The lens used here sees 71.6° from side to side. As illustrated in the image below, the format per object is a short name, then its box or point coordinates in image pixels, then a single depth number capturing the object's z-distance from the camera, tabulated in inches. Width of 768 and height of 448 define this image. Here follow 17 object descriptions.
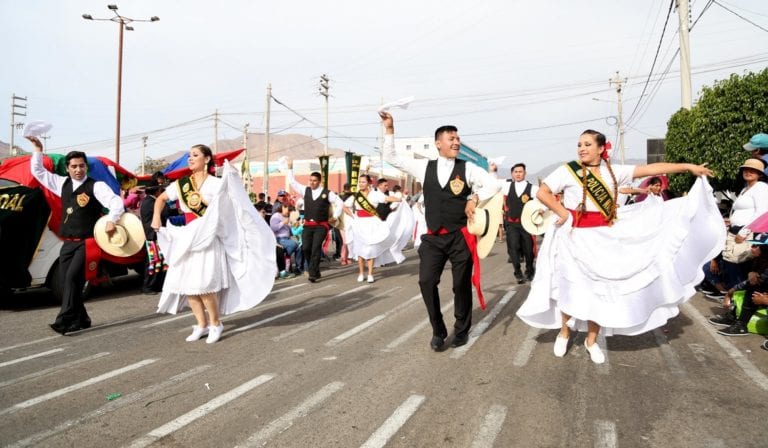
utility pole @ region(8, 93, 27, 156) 2041.1
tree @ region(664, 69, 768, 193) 444.1
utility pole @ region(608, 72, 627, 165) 1820.9
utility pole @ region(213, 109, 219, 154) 1696.6
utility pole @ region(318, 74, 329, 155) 1627.7
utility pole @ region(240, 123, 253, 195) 1867.6
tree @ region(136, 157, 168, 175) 2421.3
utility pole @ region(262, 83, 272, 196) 1292.2
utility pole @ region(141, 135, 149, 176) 2305.1
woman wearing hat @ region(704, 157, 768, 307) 250.7
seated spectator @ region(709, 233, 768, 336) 218.4
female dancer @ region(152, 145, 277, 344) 221.0
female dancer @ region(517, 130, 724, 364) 181.8
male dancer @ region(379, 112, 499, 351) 202.4
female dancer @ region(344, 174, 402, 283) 421.1
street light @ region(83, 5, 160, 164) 867.2
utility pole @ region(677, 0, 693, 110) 629.8
